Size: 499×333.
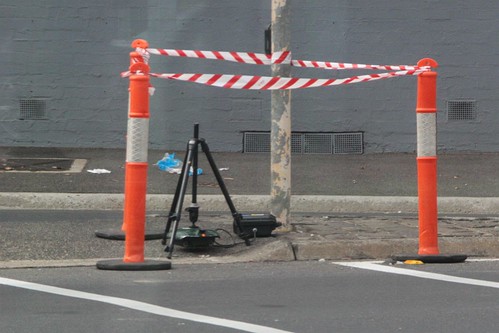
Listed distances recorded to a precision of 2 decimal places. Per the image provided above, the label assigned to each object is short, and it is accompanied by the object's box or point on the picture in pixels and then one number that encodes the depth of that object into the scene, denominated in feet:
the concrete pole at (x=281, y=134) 62.59
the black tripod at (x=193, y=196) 56.34
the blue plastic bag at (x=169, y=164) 91.91
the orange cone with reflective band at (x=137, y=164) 51.90
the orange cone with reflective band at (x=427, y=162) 55.67
